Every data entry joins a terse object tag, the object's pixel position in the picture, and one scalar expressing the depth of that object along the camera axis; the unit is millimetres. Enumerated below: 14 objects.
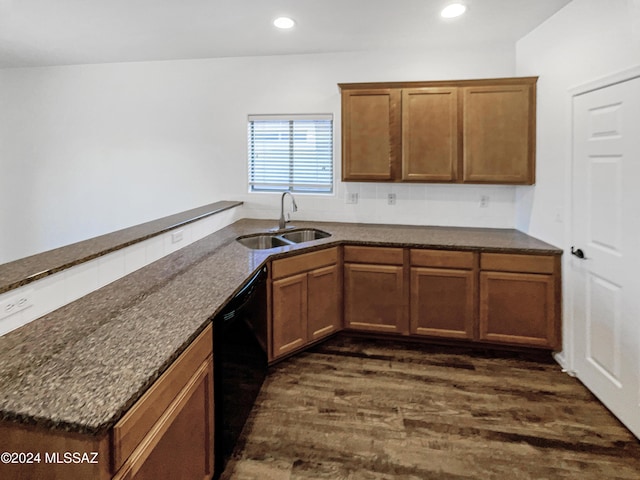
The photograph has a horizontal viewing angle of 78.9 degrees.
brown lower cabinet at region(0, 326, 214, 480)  968
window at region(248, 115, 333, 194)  3885
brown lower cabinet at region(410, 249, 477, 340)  3053
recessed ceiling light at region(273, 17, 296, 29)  2889
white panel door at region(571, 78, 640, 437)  2115
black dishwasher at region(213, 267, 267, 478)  1681
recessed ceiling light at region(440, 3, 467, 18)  2630
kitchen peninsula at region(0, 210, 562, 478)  978
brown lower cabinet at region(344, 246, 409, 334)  3174
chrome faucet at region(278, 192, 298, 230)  3549
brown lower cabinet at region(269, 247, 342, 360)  2770
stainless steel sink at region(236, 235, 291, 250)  3303
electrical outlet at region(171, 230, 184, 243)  2678
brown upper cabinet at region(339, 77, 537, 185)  3201
